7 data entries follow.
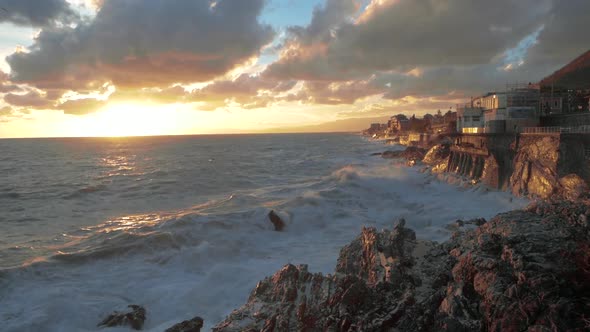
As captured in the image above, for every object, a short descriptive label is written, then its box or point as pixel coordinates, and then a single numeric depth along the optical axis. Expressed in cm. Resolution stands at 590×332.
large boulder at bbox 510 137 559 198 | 2589
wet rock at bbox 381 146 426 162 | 6017
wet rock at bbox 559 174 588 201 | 2219
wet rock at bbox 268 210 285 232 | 2402
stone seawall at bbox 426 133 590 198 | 2517
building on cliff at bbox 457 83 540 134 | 3972
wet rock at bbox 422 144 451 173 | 4522
